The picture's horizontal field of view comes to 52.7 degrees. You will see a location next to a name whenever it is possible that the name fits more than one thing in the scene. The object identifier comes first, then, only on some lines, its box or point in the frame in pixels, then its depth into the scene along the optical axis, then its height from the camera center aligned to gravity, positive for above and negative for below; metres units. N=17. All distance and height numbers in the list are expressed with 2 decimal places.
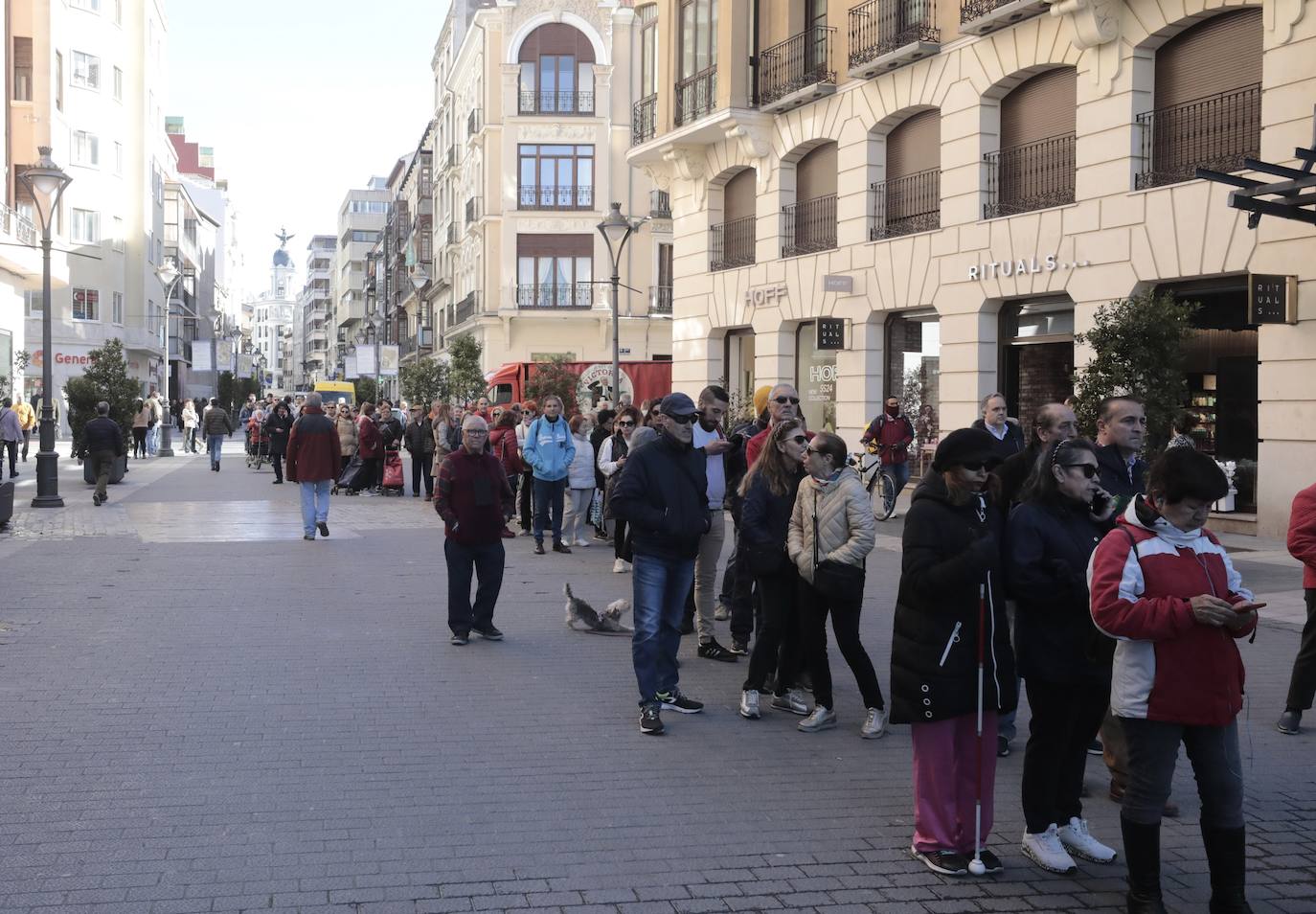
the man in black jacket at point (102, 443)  22.70 -0.63
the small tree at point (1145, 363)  14.39 +0.49
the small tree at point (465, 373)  49.56 +1.27
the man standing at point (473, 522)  9.92 -0.86
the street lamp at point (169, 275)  59.81 +6.06
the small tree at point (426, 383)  50.75 +0.90
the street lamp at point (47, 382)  21.44 +0.39
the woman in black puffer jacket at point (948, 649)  4.93 -0.91
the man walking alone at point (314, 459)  16.84 -0.67
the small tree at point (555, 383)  33.06 +0.59
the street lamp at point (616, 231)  27.50 +3.68
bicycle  19.70 -1.18
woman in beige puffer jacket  6.86 -0.72
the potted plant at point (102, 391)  27.02 +0.31
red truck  35.84 +0.74
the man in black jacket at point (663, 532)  7.29 -0.69
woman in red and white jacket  4.25 -0.82
